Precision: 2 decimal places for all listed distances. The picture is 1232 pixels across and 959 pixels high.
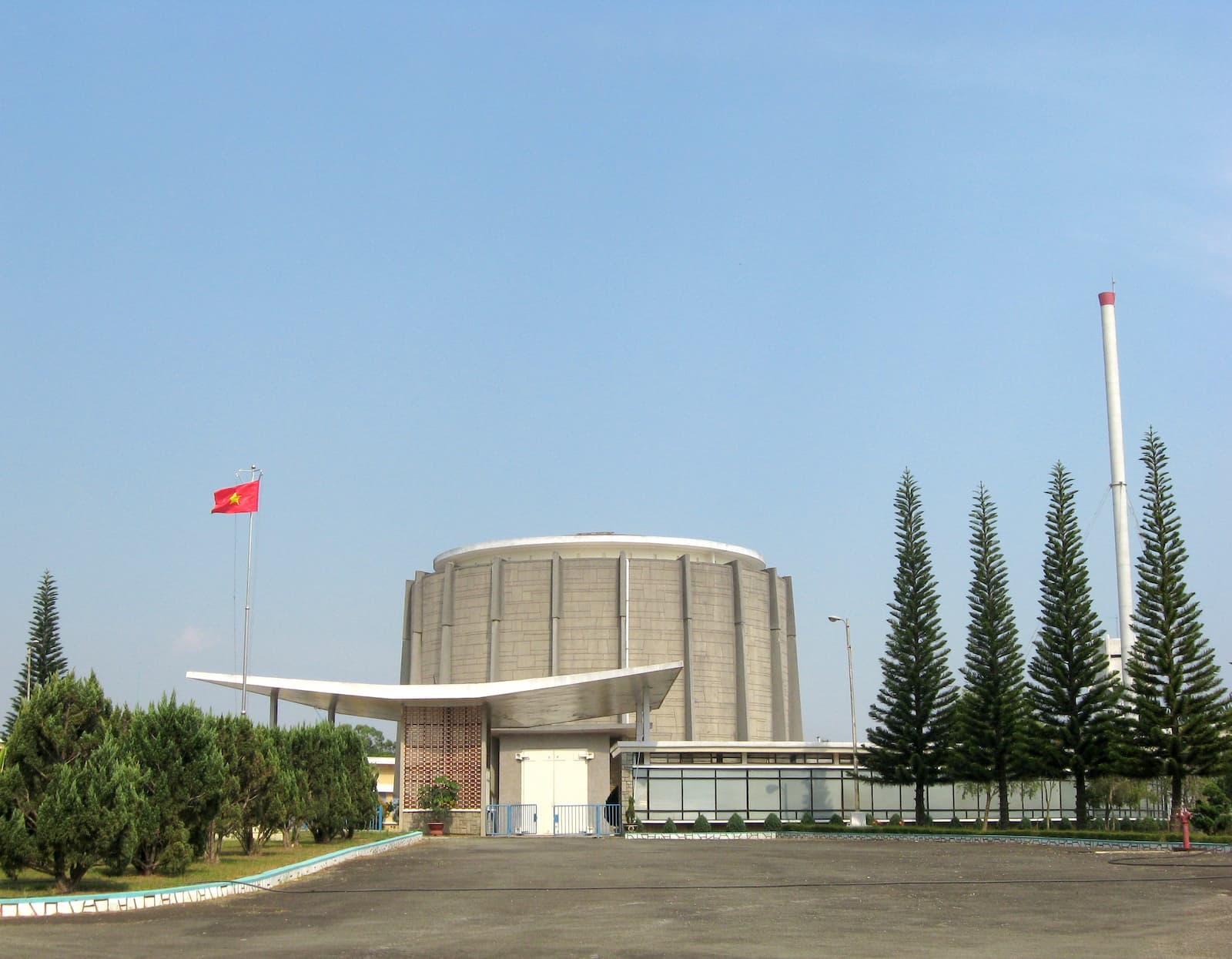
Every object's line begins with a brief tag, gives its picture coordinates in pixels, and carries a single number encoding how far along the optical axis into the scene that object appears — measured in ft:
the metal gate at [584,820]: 115.44
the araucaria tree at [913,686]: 117.08
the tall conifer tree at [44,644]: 161.27
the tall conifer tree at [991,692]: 109.81
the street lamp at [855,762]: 118.83
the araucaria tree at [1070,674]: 104.68
